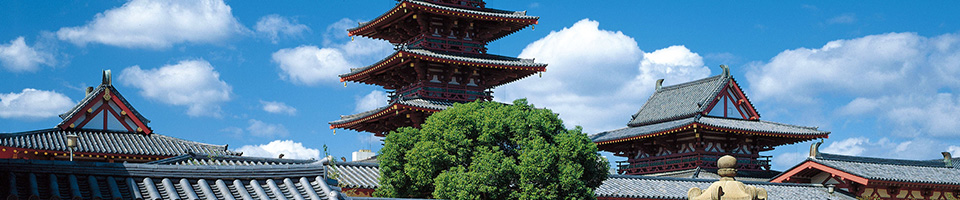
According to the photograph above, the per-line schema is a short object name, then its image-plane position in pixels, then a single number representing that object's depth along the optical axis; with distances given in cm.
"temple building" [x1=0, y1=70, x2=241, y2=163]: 3003
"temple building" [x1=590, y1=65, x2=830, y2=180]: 3700
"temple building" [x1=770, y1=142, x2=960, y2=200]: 3141
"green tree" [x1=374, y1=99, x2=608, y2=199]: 2141
